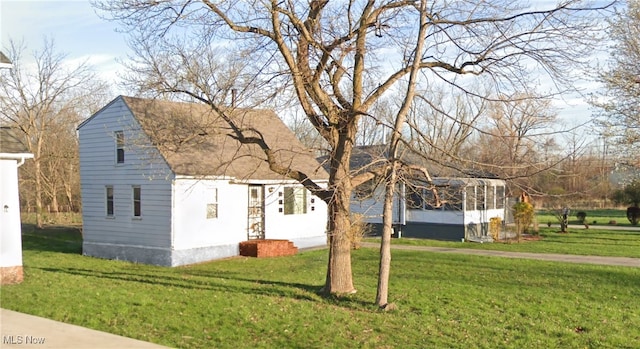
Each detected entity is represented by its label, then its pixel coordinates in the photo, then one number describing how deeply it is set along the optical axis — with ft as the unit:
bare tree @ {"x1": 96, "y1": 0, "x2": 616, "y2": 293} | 37.27
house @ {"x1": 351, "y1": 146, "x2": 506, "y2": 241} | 94.02
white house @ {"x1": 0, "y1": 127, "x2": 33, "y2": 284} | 46.39
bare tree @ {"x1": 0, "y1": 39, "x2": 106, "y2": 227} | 108.88
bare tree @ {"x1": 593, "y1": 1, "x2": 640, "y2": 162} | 80.79
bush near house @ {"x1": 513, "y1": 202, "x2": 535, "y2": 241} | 91.40
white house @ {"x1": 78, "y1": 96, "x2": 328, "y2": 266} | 65.67
